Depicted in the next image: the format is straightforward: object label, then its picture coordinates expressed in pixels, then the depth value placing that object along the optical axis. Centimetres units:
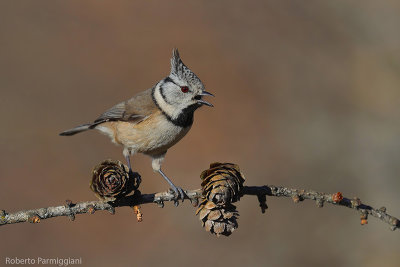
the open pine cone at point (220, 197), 450
